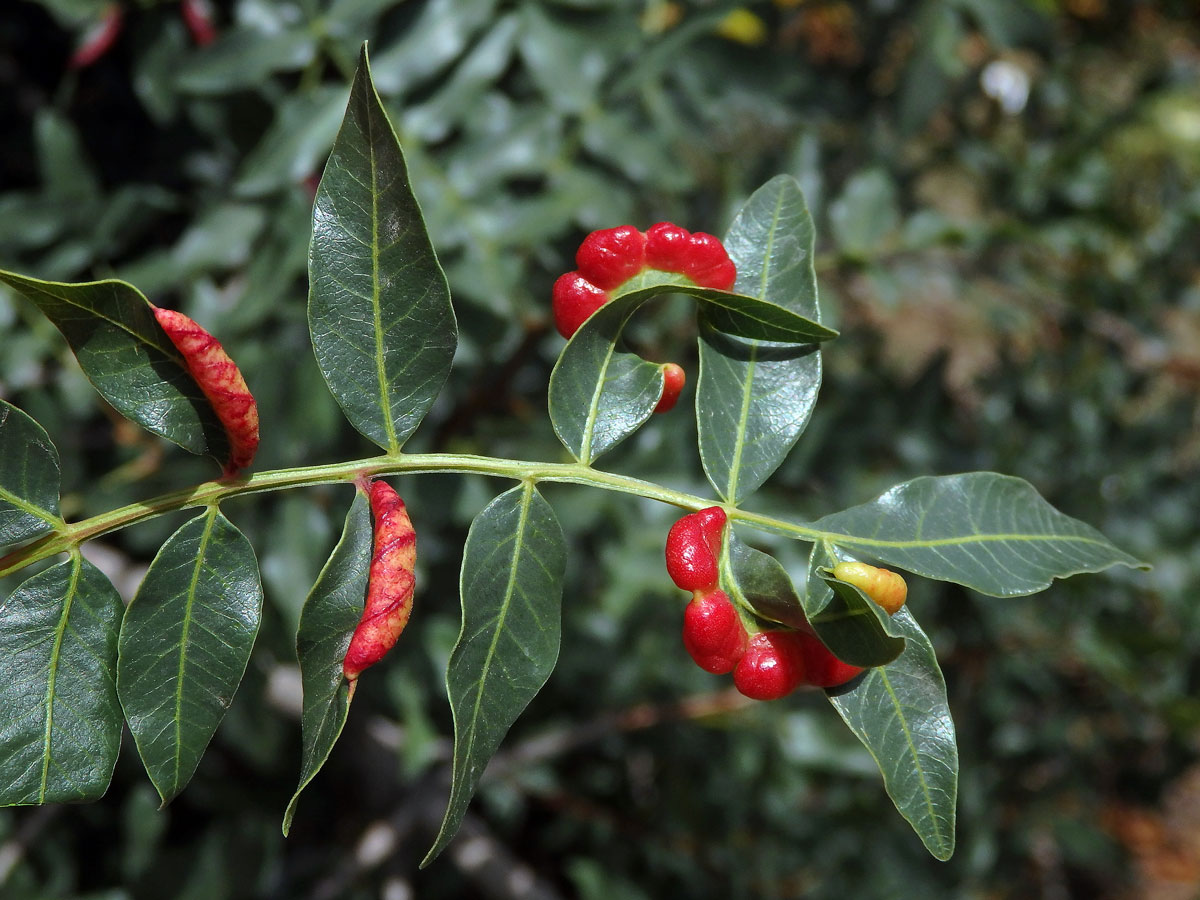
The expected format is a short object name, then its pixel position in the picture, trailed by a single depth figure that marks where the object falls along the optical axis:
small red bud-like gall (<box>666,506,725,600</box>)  0.19
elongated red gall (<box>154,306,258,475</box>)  0.18
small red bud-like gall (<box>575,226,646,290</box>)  0.20
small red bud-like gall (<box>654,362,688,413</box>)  0.21
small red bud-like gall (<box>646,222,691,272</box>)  0.20
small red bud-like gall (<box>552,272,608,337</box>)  0.20
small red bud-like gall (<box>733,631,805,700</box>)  0.19
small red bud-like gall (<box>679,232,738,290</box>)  0.20
